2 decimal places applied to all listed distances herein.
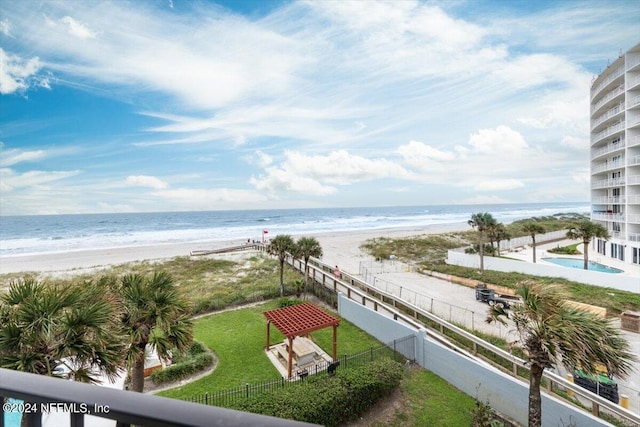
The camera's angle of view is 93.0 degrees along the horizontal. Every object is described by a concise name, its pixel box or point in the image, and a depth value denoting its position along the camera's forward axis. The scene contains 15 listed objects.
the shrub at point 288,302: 19.78
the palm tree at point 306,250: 21.95
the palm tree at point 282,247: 22.06
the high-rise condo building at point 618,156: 29.61
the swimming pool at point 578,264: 27.28
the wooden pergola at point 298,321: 12.19
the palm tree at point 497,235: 31.47
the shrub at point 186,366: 12.06
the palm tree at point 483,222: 28.89
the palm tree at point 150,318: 8.55
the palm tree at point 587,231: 25.23
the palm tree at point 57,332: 5.87
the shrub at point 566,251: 34.38
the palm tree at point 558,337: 7.14
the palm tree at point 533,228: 29.02
